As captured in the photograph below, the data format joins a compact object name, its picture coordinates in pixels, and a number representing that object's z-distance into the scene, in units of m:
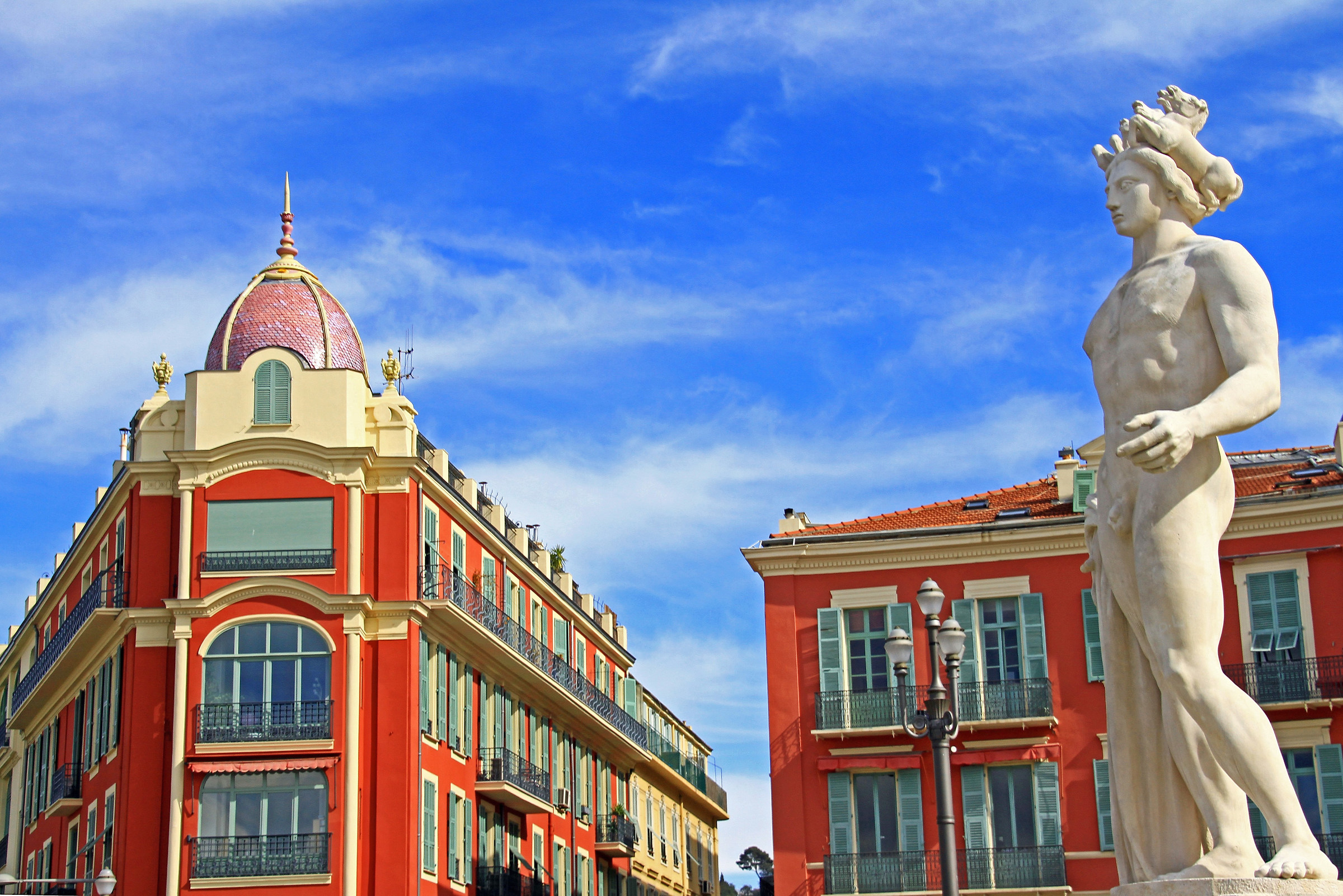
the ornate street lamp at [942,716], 18.00
